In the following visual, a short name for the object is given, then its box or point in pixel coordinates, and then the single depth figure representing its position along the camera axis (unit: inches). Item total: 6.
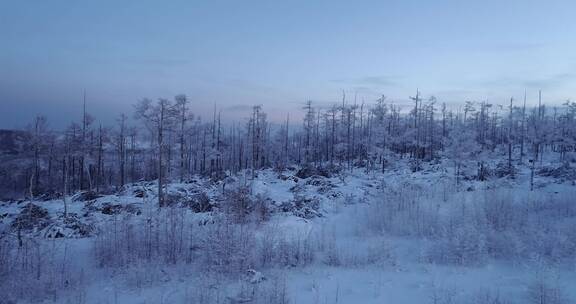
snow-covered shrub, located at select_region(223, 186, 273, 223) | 371.9
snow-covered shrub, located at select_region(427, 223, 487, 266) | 297.3
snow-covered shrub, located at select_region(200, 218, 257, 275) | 271.4
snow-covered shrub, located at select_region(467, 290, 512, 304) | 205.4
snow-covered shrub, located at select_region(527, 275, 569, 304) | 202.8
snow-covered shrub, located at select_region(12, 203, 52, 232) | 496.1
